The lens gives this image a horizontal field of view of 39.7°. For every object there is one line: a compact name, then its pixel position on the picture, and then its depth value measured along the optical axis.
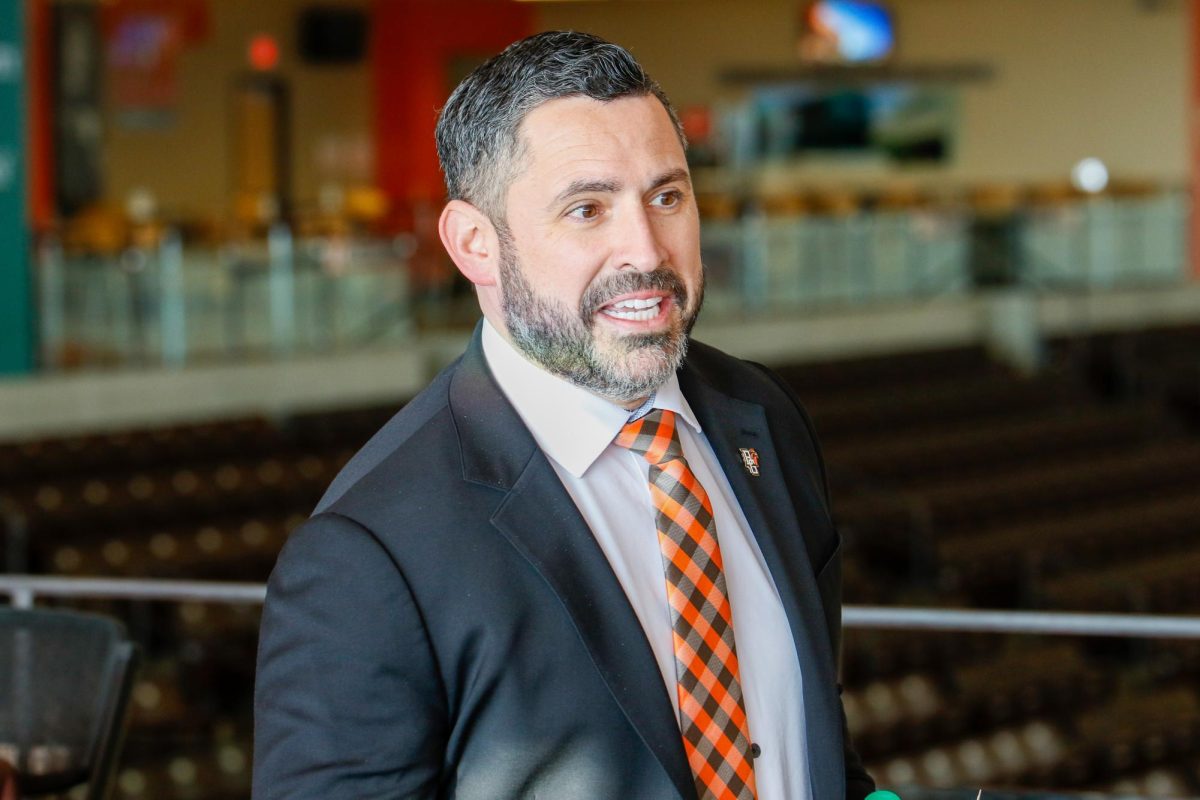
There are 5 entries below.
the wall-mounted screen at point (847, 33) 15.98
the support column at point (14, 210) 7.25
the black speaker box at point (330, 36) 14.48
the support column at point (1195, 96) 14.40
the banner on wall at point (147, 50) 12.88
